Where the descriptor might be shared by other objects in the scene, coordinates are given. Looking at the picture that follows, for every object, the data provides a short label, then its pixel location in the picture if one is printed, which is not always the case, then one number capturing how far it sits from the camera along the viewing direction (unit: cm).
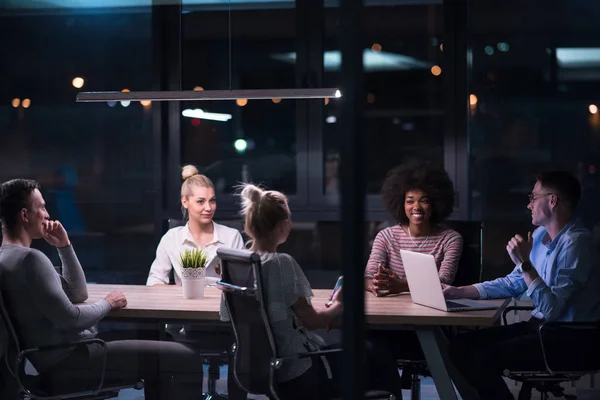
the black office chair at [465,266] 434
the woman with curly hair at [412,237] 411
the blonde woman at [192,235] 465
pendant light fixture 472
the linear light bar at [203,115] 668
